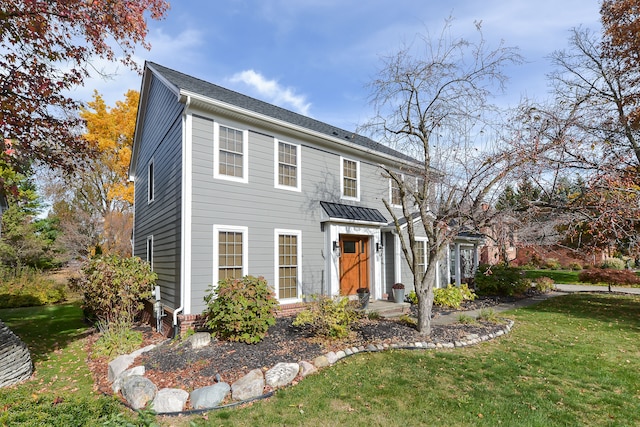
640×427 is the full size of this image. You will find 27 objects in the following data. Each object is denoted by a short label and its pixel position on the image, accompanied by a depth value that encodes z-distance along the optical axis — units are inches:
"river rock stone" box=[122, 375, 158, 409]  187.5
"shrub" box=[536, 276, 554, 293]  654.5
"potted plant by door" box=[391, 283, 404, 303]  442.3
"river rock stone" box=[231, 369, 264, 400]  191.3
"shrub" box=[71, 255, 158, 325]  318.3
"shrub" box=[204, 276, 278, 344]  259.3
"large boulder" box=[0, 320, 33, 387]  223.3
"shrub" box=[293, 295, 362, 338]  273.4
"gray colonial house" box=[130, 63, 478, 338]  317.1
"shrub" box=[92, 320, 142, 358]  284.4
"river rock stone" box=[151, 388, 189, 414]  182.2
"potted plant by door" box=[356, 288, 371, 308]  399.9
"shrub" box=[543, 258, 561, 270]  1177.6
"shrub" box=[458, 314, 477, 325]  340.4
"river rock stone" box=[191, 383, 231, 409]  184.1
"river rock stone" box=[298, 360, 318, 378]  219.6
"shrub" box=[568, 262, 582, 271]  1126.0
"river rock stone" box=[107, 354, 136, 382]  227.7
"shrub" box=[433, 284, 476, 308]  449.7
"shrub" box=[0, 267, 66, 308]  604.1
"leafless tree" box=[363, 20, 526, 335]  292.7
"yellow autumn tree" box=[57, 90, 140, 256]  793.6
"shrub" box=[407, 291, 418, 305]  455.5
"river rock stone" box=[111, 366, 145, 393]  210.7
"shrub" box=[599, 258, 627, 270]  992.1
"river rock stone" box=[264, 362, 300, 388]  204.5
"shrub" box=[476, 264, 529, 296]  573.9
